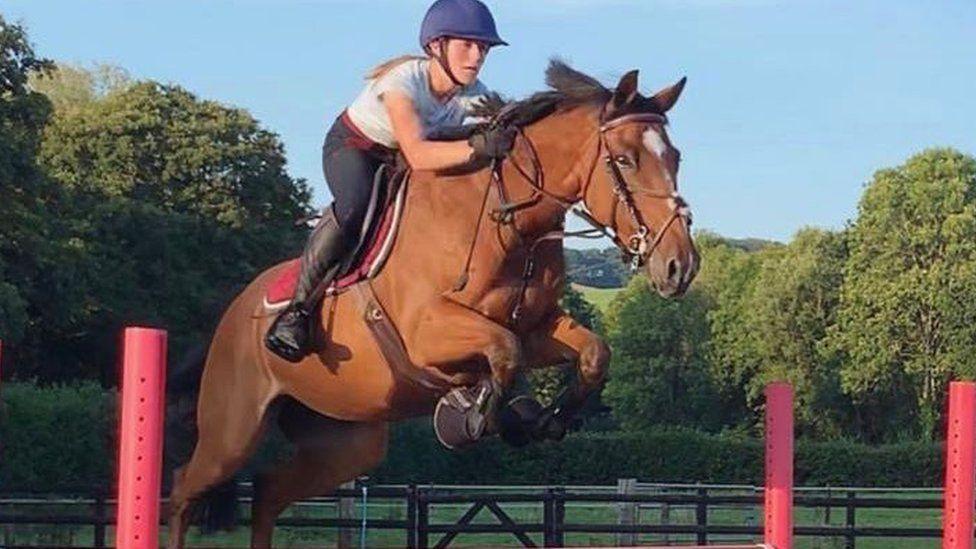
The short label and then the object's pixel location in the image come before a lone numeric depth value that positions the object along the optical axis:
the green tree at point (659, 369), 56.56
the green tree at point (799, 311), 53.44
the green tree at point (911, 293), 48.44
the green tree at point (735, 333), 56.12
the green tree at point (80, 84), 41.44
